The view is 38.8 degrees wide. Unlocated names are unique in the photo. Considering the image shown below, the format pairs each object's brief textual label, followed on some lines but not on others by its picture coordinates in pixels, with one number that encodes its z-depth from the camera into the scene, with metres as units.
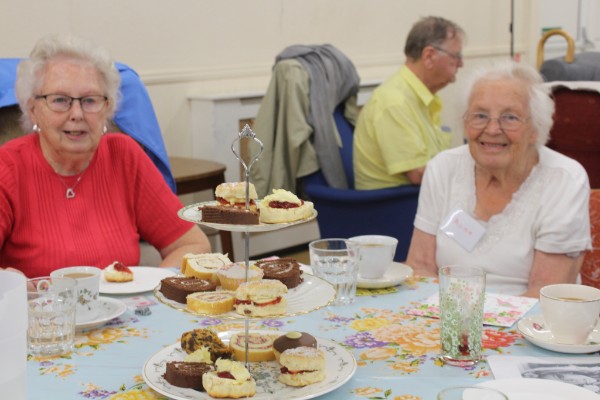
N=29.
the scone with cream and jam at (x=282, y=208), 1.41
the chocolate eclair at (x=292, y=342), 1.42
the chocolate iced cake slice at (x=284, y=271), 1.47
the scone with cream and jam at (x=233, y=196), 1.44
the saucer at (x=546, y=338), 1.51
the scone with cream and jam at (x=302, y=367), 1.36
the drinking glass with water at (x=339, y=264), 1.82
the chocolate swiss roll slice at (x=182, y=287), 1.40
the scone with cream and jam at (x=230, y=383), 1.30
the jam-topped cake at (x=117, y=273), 1.96
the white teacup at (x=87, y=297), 1.68
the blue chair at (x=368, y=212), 3.73
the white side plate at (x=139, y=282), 1.90
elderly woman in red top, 2.30
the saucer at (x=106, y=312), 1.66
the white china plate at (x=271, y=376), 1.32
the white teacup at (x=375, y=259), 1.92
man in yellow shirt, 3.88
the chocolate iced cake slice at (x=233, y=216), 1.37
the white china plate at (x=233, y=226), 1.35
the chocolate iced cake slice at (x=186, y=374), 1.34
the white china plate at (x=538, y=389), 1.32
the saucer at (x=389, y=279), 1.91
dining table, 1.39
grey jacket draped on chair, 4.00
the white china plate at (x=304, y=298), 1.34
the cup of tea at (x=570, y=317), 1.52
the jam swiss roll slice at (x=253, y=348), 1.46
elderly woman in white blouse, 2.29
